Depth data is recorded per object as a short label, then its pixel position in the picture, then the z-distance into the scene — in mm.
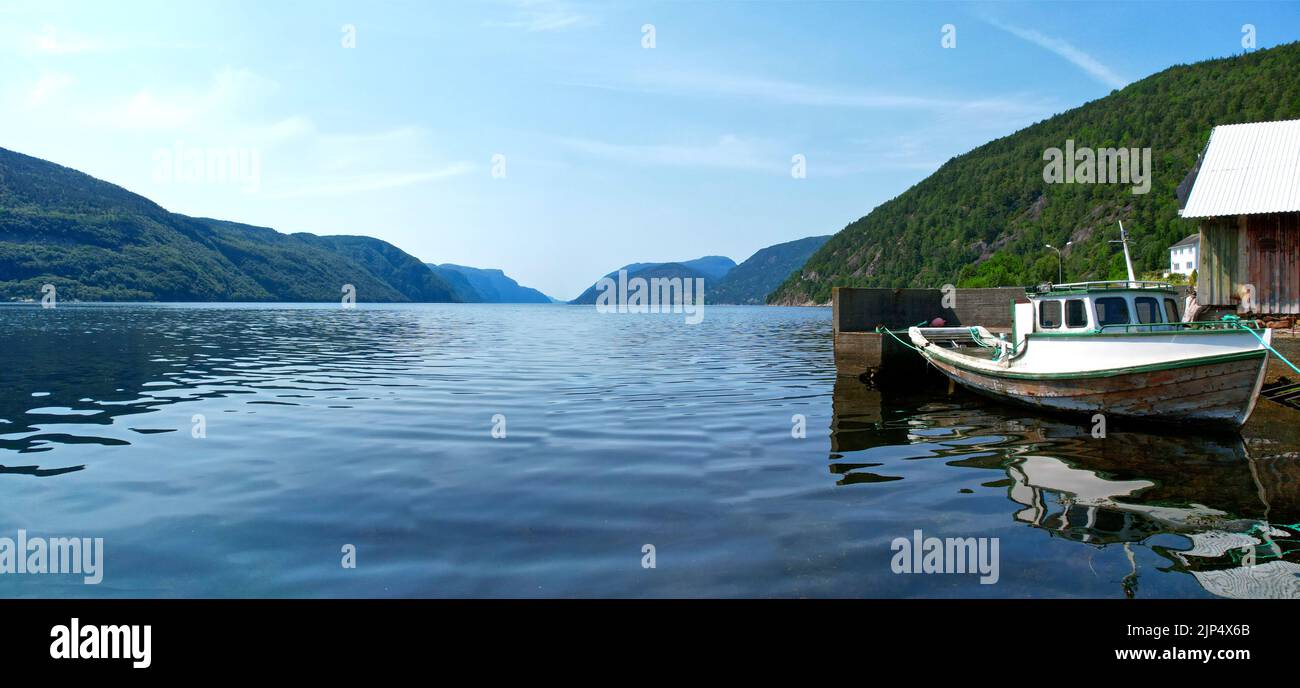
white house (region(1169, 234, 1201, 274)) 110562
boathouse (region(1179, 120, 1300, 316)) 22578
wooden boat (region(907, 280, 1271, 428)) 14922
